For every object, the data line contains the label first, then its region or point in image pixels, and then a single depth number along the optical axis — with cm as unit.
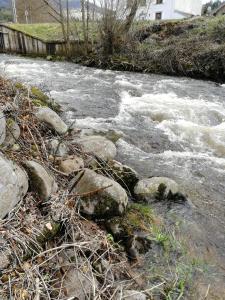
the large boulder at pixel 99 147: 475
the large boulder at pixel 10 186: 264
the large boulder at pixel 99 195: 354
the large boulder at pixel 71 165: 389
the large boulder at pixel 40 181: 314
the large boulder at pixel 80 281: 251
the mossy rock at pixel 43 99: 620
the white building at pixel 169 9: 3269
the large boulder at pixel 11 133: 345
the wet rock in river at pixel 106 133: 600
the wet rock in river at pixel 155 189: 425
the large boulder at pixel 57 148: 405
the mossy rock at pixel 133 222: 352
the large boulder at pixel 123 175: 436
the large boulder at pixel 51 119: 467
